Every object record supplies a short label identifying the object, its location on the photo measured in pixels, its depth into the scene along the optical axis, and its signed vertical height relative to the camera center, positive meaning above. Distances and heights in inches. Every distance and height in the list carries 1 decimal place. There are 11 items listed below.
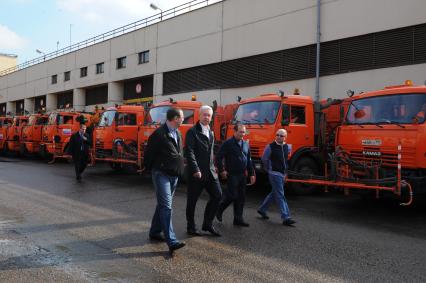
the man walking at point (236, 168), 278.2 -21.3
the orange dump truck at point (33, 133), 841.5 -5.2
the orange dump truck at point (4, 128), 982.4 +3.4
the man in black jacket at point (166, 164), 216.8 -15.9
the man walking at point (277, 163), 297.9 -19.3
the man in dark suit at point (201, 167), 242.4 -18.8
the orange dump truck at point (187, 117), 503.2 +18.6
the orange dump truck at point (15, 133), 917.2 -6.8
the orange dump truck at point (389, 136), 320.4 +1.0
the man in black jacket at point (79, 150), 517.3 -22.1
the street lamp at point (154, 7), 1088.5 +309.7
